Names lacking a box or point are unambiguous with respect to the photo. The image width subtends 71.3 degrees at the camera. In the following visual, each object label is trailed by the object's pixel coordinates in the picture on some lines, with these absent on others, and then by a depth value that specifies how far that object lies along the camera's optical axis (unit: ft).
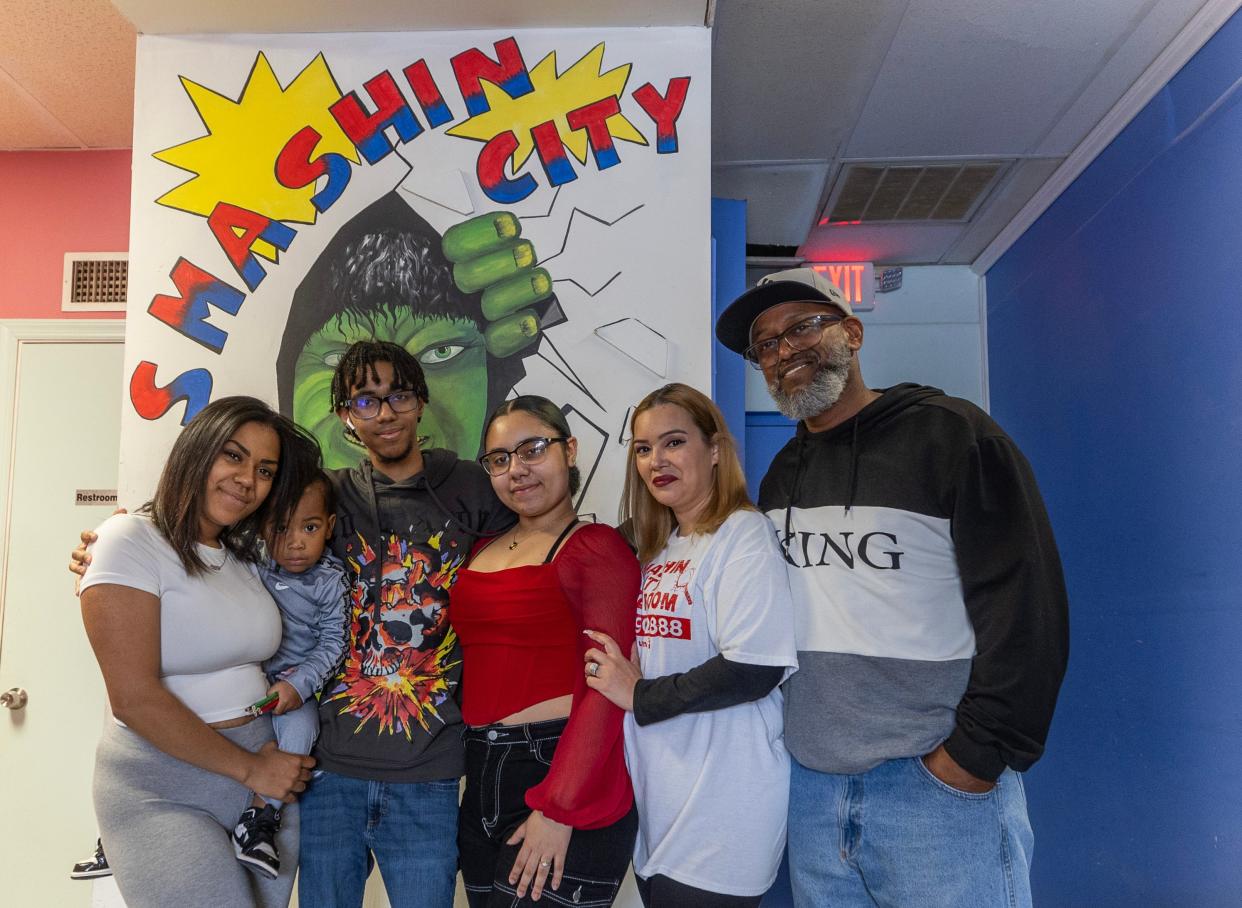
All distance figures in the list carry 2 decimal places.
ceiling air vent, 13.28
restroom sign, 11.55
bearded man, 4.96
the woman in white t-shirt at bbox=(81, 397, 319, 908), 5.31
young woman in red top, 5.24
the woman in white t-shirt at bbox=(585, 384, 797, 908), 5.06
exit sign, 16.49
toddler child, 6.09
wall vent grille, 11.85
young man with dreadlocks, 5.97
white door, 11.06
